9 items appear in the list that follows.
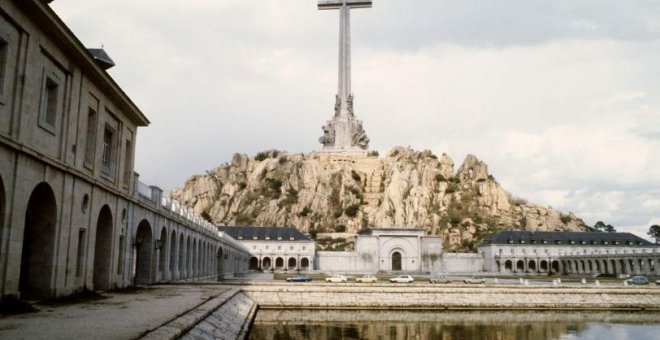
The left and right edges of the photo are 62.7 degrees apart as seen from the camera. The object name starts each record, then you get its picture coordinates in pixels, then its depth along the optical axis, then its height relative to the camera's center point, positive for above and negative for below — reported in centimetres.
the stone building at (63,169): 1644 +333
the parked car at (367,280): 5032 -186
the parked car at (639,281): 5141 -183
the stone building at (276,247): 10044 +219
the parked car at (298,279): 5016 -181
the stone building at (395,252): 9575 +139
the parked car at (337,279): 4988 -179
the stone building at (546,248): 10325 +250
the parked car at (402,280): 5004 -183
